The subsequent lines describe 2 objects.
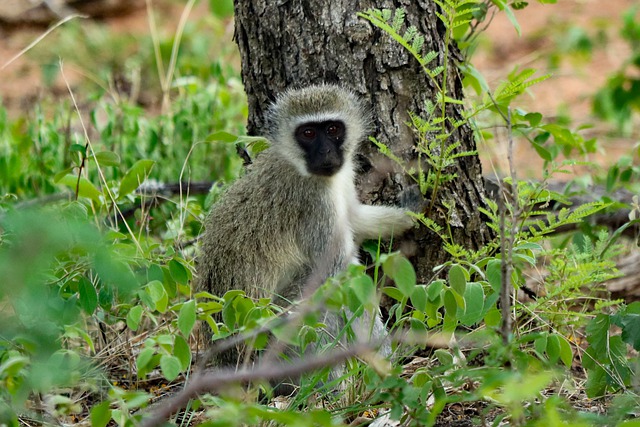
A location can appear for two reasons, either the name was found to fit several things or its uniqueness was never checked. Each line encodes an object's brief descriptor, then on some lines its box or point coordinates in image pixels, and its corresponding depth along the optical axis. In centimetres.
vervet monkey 851
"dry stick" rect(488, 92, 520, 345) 541
